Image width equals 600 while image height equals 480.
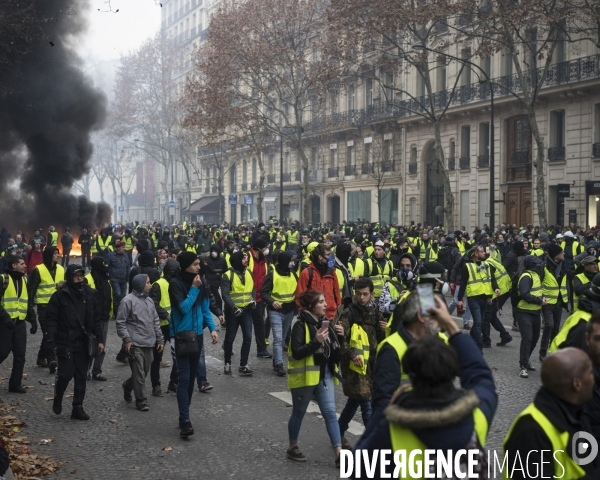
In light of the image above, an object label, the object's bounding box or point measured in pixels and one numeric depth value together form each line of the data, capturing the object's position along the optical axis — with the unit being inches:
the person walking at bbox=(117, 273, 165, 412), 336.5
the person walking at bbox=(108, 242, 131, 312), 592.4
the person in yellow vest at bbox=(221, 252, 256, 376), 418.0
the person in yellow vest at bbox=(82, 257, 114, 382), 394.6
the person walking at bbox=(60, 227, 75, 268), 1154.2
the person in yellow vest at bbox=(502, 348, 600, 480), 121.0
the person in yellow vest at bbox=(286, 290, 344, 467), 251.6
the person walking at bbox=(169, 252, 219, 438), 291.7
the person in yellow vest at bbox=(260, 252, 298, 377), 418.0
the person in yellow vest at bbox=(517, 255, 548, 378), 400.5
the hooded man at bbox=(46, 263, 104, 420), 325.1
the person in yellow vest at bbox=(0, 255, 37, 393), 373.4
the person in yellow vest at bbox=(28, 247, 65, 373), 440.5
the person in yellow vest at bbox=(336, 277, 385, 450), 251.3
